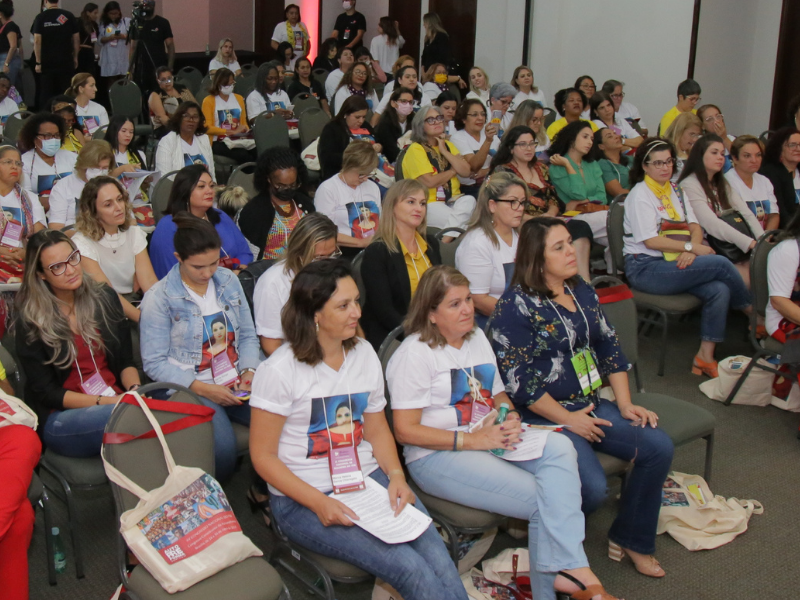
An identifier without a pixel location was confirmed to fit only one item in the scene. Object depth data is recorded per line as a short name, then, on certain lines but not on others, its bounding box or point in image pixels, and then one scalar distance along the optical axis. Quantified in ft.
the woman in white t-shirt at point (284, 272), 10.68
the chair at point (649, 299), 14.79
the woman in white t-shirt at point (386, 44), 38.14
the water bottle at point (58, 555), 9.12
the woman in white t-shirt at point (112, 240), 12.23
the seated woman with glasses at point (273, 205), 14.12
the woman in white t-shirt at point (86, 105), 23.80
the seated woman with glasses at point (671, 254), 14.83
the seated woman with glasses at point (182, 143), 18.80
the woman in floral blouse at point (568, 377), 9.34
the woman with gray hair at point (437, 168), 16.81
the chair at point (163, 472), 6.86
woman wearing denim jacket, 9.75
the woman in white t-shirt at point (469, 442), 8.18
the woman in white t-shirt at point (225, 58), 35.01
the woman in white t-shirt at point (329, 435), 7.44
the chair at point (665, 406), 10.24
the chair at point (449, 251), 13.88
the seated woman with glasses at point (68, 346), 8.91
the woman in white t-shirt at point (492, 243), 12.53
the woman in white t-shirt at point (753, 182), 16.72
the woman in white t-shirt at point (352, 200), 15.14
